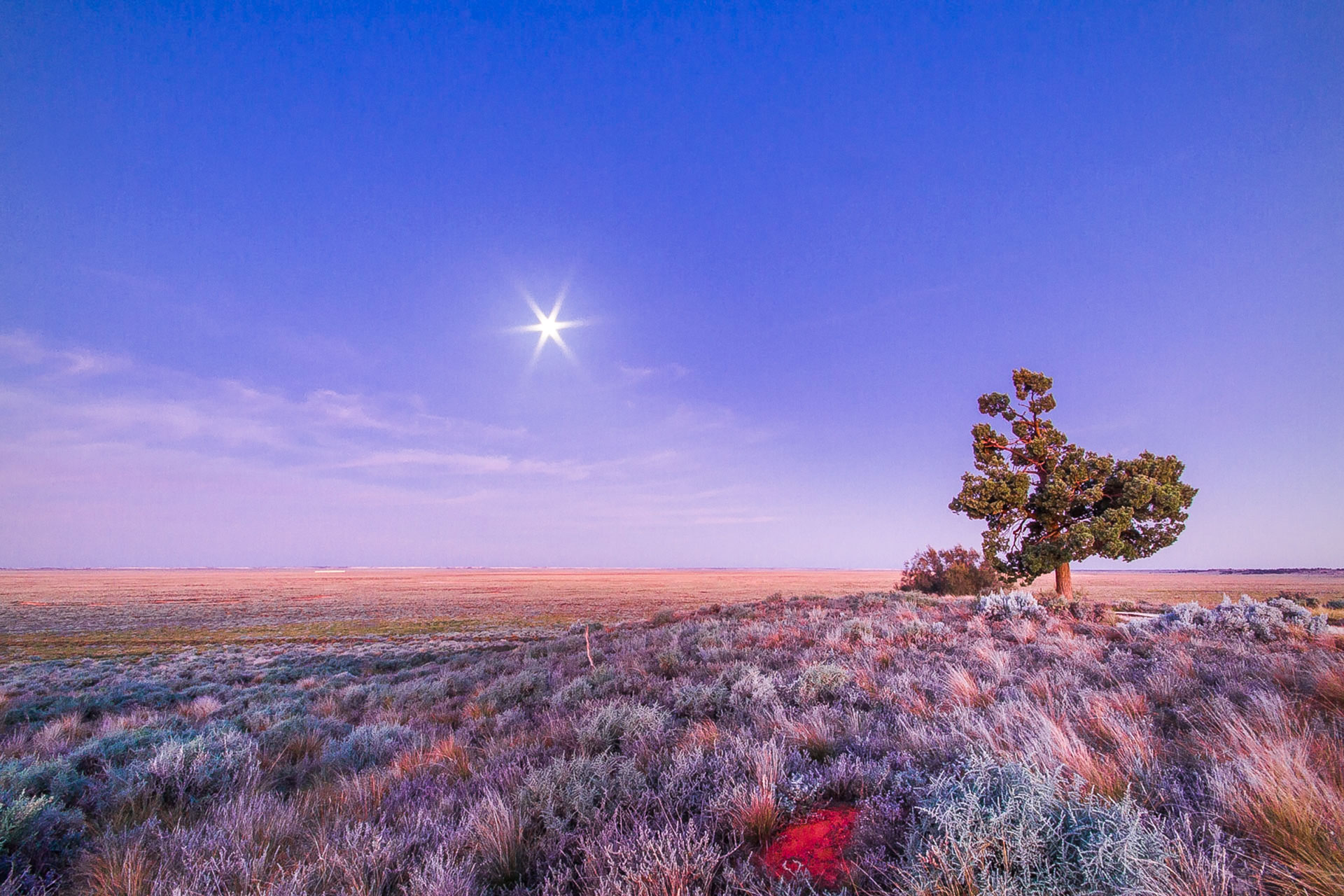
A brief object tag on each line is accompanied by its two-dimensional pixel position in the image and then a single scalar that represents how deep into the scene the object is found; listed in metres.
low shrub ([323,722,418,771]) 6.91
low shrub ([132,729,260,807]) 5.46
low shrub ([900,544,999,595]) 30.30
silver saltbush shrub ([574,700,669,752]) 6.00
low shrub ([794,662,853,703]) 6.80
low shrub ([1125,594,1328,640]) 9.09
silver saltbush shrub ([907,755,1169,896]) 2.34
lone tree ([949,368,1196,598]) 19.31
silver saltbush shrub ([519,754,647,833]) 3.92
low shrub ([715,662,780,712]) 6.73
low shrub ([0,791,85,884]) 3.79
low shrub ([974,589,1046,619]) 12.80
